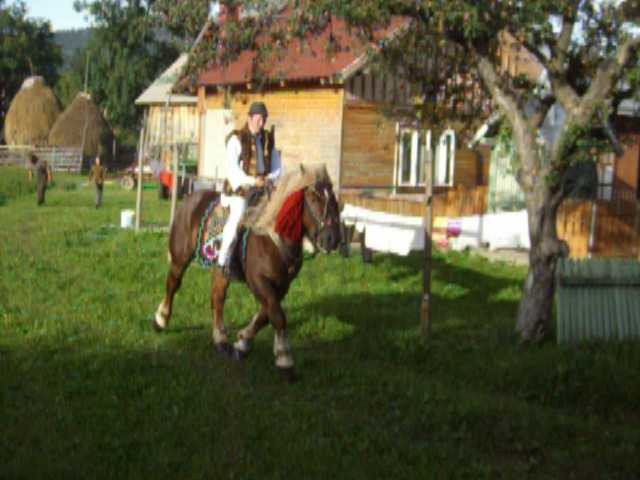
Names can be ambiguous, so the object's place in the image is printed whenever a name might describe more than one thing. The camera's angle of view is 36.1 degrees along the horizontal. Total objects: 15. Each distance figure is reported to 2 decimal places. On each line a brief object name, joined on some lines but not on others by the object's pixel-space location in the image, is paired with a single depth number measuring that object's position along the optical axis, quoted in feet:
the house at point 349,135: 86.28
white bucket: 74.23
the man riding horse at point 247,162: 33.45
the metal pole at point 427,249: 35.40
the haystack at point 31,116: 227.61
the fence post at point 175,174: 64.17
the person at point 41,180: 105.50
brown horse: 30.07
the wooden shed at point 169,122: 166.61
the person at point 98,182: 101.71
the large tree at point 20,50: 265.34
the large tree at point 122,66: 216.74
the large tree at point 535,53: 33.73
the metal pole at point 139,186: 69.27
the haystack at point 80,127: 215.51
